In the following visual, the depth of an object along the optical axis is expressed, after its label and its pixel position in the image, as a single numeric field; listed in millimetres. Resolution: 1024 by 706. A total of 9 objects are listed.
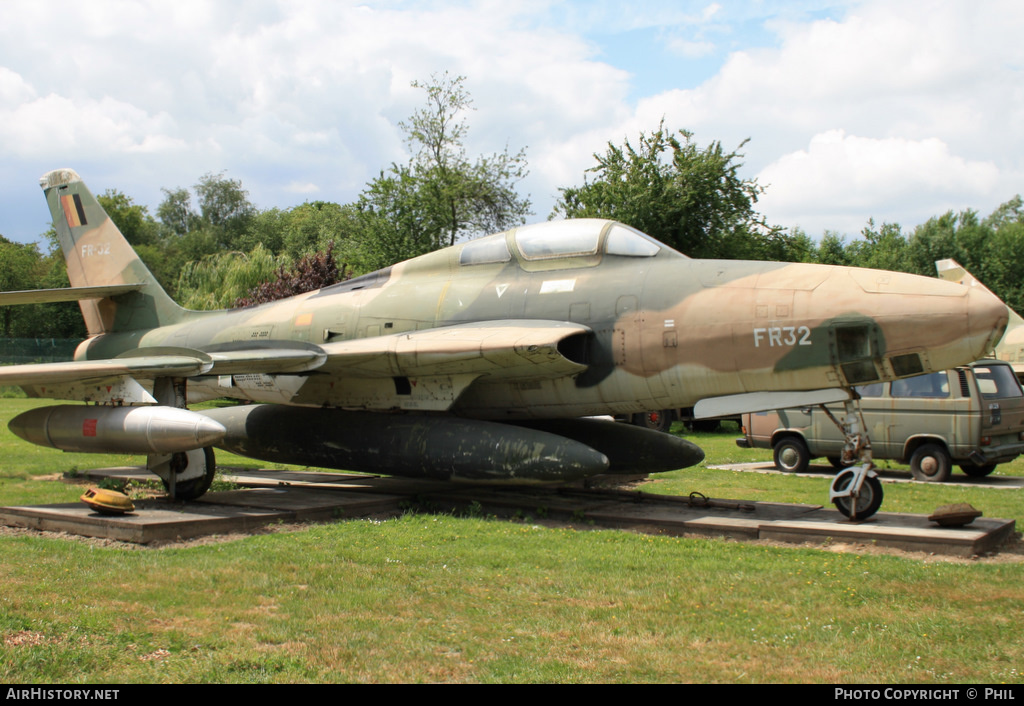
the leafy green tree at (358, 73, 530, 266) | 33562
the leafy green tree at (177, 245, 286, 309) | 33875
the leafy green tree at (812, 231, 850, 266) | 56297
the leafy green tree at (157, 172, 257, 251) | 81625
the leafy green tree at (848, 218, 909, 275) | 57156
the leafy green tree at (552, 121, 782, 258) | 29328
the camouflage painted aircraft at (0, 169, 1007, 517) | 8258
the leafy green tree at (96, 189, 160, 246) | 79606
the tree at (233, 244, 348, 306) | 28516
